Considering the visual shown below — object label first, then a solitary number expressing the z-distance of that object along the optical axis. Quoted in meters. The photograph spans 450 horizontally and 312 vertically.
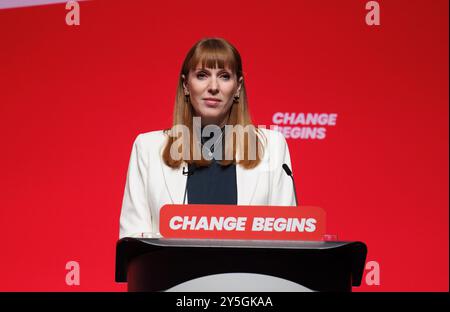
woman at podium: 7.13
